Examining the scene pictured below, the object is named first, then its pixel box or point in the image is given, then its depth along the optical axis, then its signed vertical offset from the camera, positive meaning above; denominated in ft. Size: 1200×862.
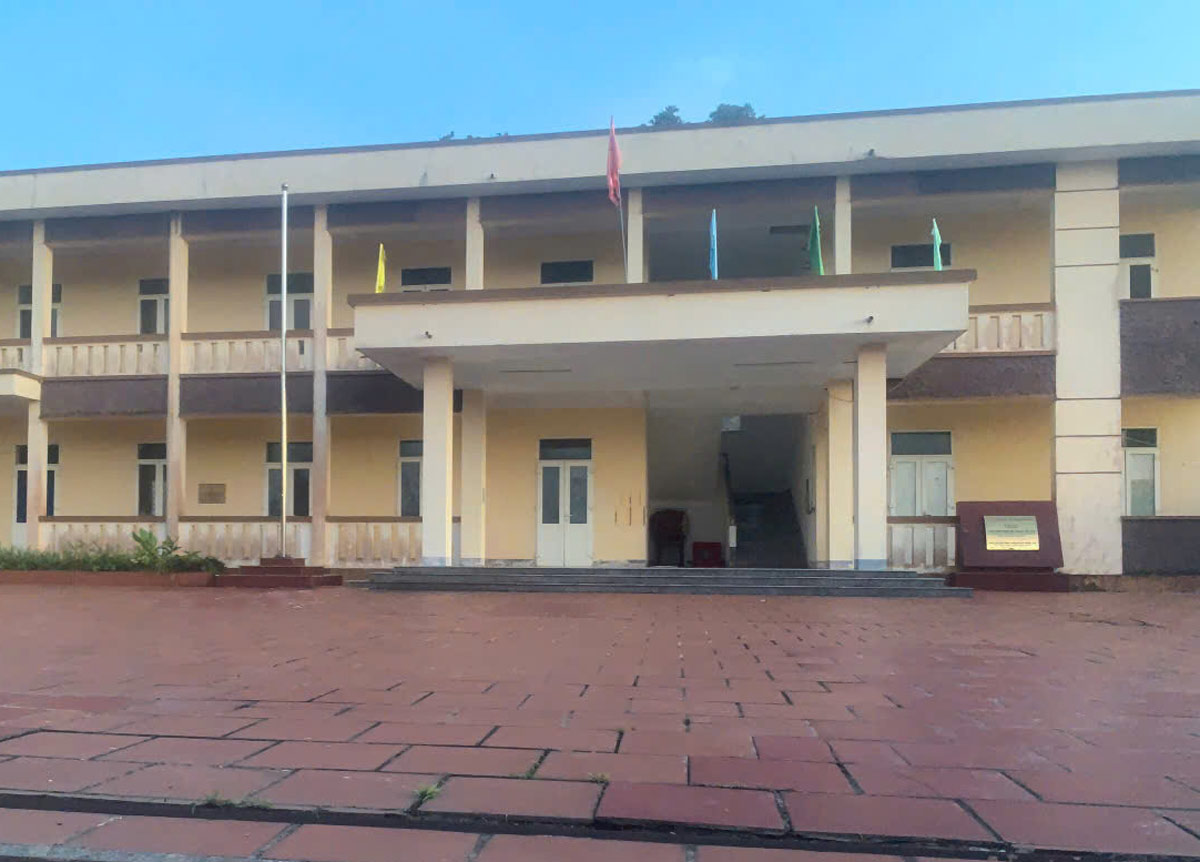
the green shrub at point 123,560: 43.45 -4.79
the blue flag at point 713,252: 38.51 +9.27
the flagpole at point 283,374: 43.57 +4.47
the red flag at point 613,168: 40.29 +13.45
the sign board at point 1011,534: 39.45 -3.23
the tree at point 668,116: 141.53 +56.38
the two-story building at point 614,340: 38.24 +5.54
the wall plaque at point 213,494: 51.78 -1.80
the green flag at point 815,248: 39.70 +9.74
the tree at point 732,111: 140.36 +56.78
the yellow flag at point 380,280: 41.45 +8.63
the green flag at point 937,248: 38.34 +9.30
